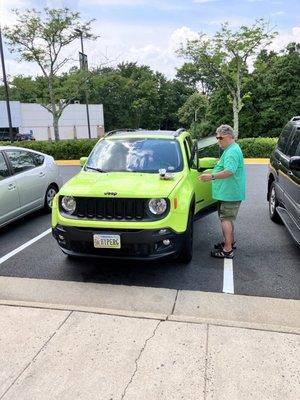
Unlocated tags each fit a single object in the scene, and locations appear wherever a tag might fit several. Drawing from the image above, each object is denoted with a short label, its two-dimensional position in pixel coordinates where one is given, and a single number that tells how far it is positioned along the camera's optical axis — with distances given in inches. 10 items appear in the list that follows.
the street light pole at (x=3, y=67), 717.3
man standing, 184.0
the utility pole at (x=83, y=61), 895.1
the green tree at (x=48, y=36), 790.5
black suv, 197.3
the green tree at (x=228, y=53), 813.9
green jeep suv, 167.9
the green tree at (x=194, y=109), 1950.1
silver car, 248.5
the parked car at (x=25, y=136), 1547.7
